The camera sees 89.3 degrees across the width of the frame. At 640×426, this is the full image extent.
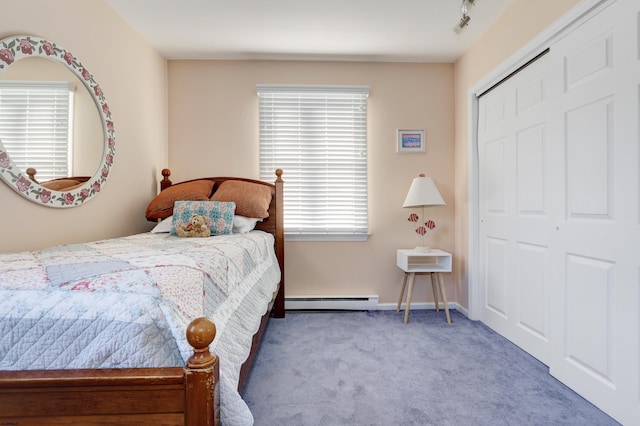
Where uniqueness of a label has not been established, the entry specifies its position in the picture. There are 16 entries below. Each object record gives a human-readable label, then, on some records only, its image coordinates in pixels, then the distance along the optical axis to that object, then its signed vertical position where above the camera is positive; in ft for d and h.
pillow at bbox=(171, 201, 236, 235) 7.68 -0.10
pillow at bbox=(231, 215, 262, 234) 8.25 -0.38
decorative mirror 5.09 +1.53
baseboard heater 10.27 -2.96
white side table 9.18 -1.67
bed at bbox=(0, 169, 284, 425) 2.42 -1.13
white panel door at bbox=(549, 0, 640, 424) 4.73 +0.00
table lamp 9.19 +0.40
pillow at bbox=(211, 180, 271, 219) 8.57 +0.34
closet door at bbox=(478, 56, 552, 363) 6.91 +0.05
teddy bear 7.25 -0.44
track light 6.08 +3.78
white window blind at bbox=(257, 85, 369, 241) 10.38 +1.47
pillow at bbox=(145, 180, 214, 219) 8.39 +0.33
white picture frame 10.48 +2.24
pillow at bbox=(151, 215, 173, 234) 8.01 -0.42
